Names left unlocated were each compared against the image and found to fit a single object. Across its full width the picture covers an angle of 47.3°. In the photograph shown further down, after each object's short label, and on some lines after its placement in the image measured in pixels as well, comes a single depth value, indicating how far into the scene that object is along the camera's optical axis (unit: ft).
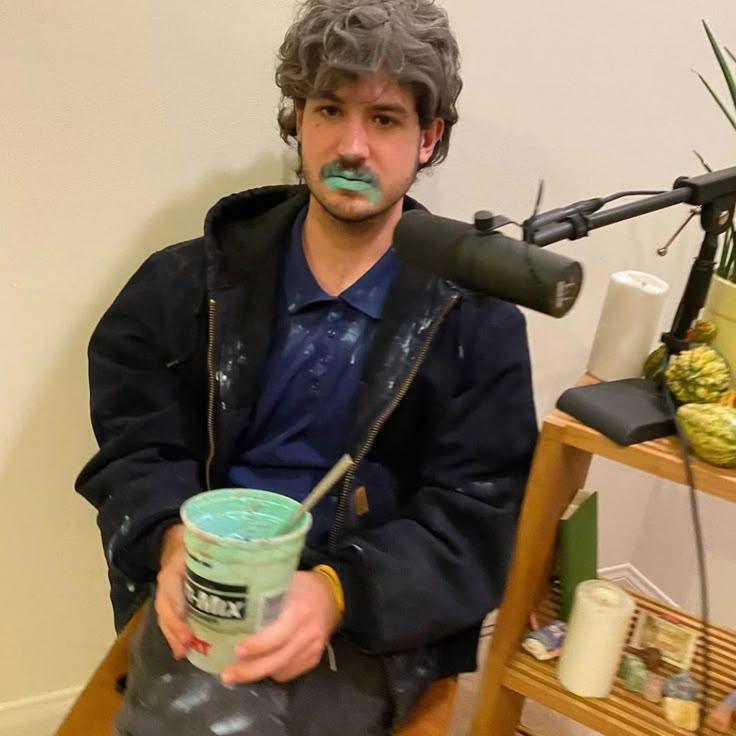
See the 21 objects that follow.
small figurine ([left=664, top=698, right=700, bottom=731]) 3.42
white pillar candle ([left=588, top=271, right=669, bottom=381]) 3.47
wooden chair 3.14
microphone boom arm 2.42
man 3.12
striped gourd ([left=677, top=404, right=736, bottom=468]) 3.02
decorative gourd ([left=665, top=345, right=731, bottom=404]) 3.18
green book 3.69
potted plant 3.26
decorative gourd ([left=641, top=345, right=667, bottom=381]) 3.47
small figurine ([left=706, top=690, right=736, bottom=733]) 3.41
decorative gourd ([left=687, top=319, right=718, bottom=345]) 3.34
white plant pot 3.26
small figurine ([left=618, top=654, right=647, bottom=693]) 3.60
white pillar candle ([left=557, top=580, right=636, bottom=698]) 3.45
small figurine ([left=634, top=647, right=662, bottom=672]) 3.74
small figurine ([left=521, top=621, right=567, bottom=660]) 3.70
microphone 2.14
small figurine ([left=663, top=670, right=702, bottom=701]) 3.52
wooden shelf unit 3.17
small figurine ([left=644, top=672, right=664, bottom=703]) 3.56
